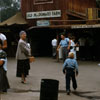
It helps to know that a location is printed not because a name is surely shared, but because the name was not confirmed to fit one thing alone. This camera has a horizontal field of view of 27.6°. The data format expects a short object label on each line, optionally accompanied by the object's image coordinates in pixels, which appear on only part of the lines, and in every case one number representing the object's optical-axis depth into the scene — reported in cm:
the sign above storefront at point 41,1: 1625
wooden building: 1580
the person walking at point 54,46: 1449
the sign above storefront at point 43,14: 1607
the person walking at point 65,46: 1110
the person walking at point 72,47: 1078
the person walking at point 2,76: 577
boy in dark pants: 612
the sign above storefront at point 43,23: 1481
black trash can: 476
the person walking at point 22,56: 688
